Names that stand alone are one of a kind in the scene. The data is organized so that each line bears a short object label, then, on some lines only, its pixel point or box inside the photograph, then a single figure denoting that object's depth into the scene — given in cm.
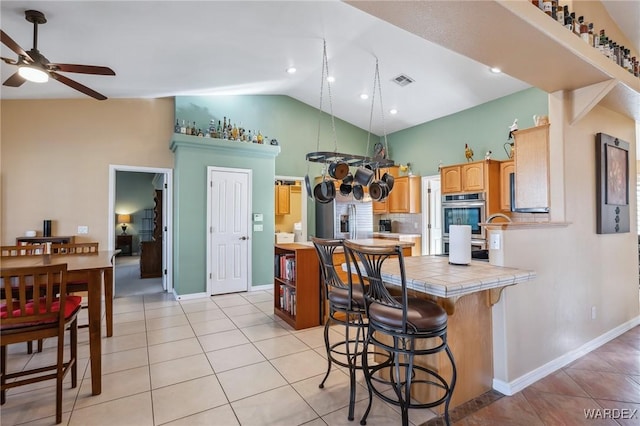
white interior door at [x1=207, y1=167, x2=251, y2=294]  491
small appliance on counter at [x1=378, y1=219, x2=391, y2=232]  696
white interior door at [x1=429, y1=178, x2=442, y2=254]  609
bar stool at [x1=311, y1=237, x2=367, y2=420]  194
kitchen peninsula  184
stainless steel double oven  450
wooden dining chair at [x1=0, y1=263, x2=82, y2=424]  176
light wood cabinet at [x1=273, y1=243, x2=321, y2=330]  345
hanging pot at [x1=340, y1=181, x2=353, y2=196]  361
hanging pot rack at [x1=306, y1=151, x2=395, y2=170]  324
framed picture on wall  297
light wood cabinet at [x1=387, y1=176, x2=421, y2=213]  622
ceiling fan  235
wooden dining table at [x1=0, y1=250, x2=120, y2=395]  213
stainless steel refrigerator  600
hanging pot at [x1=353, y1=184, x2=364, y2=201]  358
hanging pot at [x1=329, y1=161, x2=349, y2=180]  338
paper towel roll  216
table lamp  1045
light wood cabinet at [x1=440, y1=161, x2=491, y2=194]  452
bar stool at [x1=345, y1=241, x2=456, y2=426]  156
